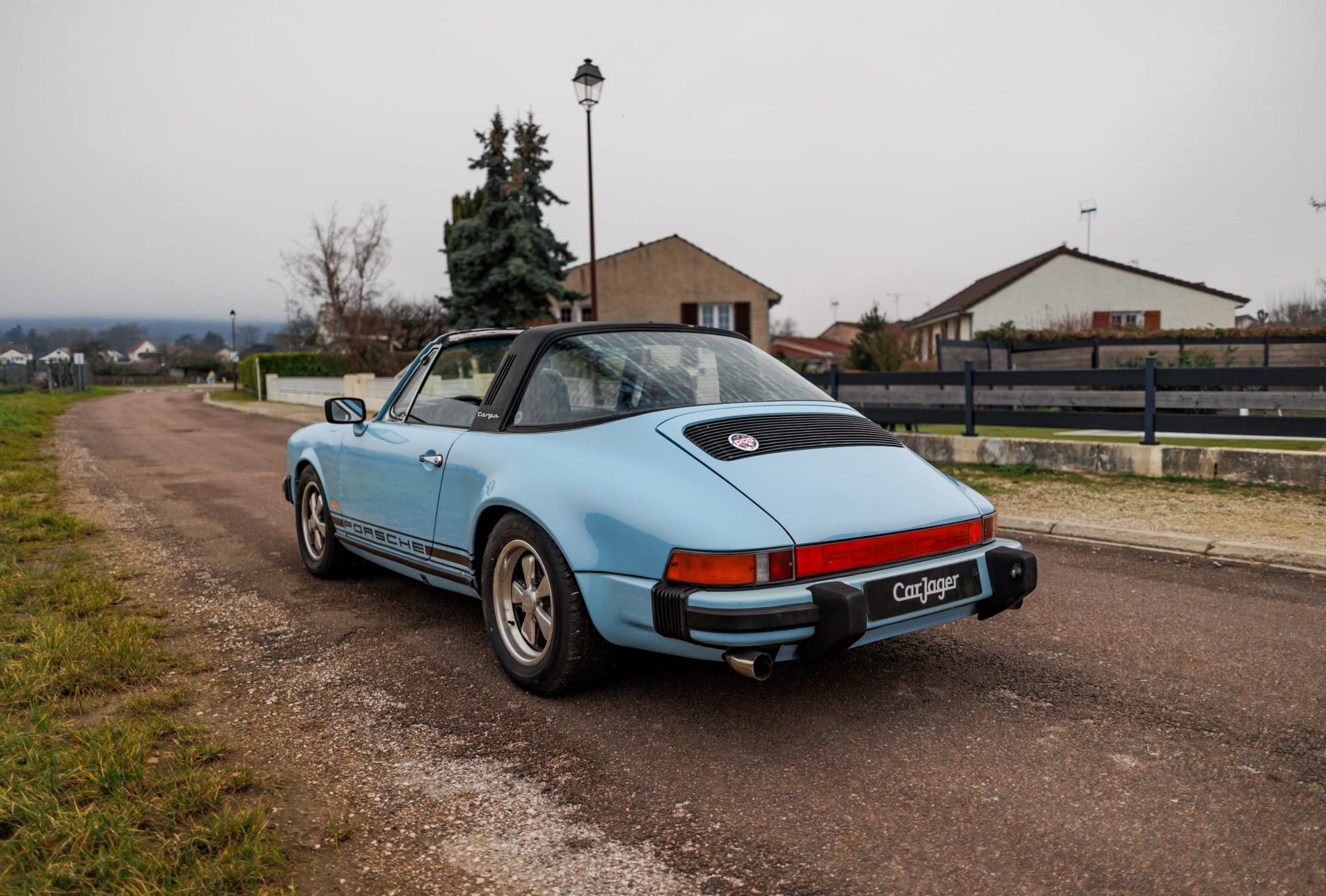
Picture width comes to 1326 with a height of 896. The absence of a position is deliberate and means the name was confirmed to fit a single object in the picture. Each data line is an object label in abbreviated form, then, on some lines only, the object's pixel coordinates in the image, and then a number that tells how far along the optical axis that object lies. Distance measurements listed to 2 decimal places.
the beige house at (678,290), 42.94
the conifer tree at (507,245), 31.69
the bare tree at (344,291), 38.28
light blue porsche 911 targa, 3.00
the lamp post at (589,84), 17.22
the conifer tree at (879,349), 18.84
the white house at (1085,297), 37.68
